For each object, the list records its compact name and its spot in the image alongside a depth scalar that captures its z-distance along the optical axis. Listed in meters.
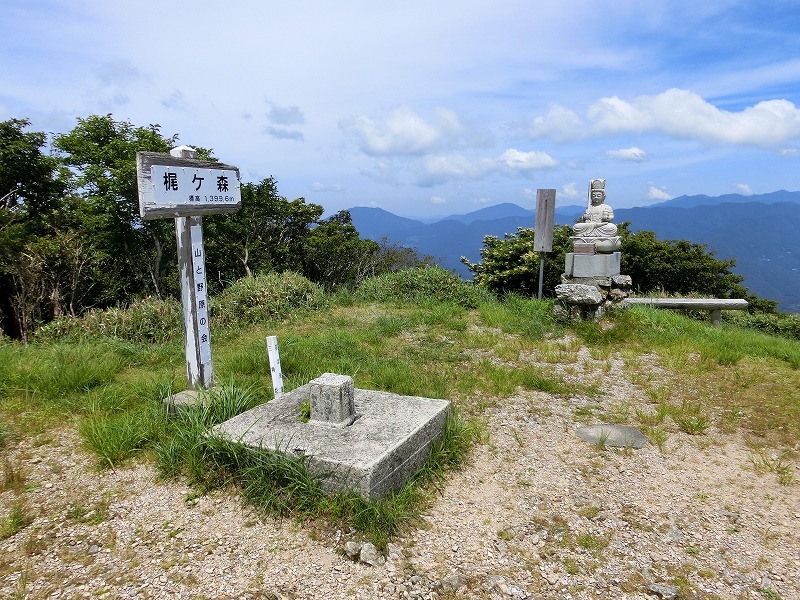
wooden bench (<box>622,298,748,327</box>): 8.92
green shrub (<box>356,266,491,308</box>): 9.86
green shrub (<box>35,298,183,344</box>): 7.59
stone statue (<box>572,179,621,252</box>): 7.87
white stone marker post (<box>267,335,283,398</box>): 4.37
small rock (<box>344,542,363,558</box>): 2.65
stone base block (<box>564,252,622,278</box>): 7.86
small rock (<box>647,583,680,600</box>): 2.43
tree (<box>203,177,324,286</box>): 13.15
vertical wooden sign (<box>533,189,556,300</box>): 9.56
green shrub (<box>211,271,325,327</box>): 8.74
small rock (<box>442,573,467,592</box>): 2.47
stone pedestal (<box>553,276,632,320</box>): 7.55
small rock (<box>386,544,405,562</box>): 2.66
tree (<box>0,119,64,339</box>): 8.75
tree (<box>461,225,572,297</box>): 14.13
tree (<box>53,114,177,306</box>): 9.87
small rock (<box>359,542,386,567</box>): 2.60
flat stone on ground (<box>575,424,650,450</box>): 4.05
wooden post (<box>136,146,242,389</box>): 3.50
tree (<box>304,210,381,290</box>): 14.68
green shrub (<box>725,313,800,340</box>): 13.02
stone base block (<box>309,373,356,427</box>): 3.47
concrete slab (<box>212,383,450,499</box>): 2.95
